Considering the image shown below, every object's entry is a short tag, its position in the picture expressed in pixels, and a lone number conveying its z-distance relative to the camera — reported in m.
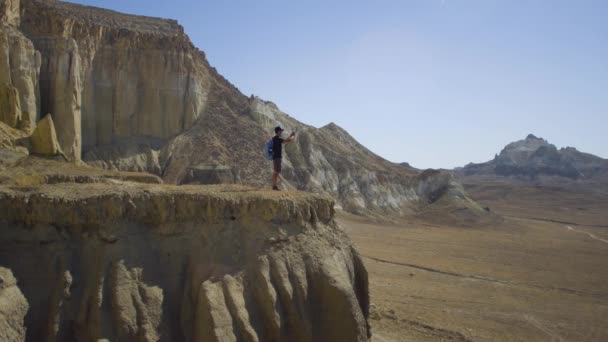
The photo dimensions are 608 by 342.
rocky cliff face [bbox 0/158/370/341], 7.66
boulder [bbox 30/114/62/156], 15.26
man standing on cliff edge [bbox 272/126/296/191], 11.80
